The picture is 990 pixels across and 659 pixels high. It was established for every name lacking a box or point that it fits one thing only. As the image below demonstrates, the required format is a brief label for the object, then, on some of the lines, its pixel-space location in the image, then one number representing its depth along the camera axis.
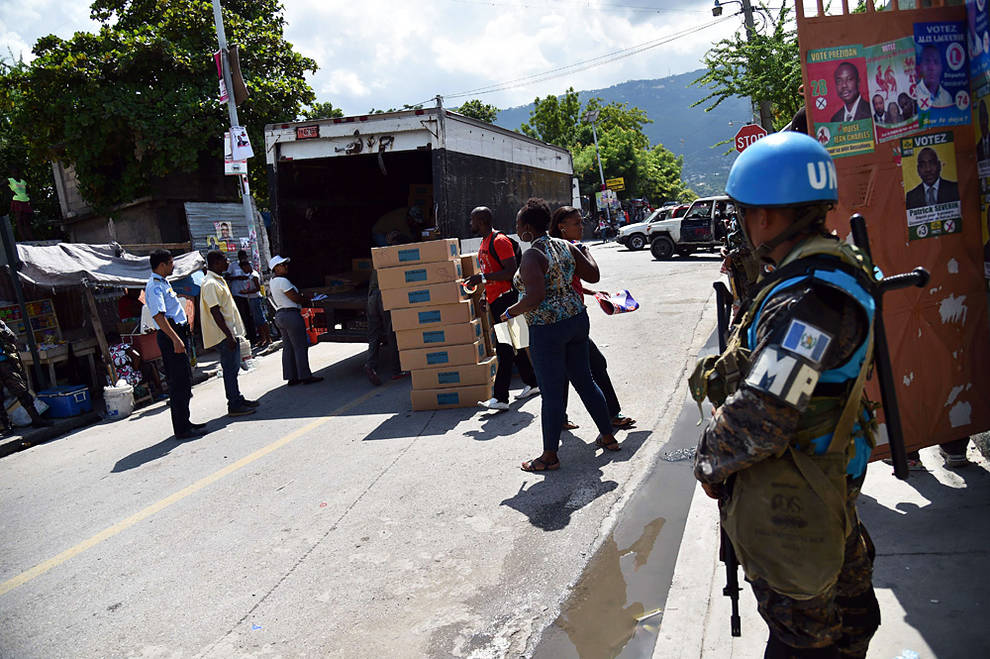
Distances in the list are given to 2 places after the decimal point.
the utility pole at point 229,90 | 13.91
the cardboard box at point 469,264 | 7.39
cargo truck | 8.53
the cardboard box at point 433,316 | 7.01
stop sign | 12.50
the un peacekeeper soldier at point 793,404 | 1.74
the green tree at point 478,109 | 57.57
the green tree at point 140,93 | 16.05
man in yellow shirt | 7.84
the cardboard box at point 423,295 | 6.99
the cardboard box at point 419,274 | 7.02
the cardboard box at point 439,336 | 7.02
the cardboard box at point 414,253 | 7.00
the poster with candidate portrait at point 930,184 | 3.42
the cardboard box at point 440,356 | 7.02
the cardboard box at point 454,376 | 7.04
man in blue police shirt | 6.96
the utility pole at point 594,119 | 47.62
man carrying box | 6.65
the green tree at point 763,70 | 14.84
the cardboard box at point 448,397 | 7.06
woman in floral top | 4.78
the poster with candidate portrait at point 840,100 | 3.34
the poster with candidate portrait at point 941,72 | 3.40
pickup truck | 20.03
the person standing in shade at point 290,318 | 8.84
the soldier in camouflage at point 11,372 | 8.46
